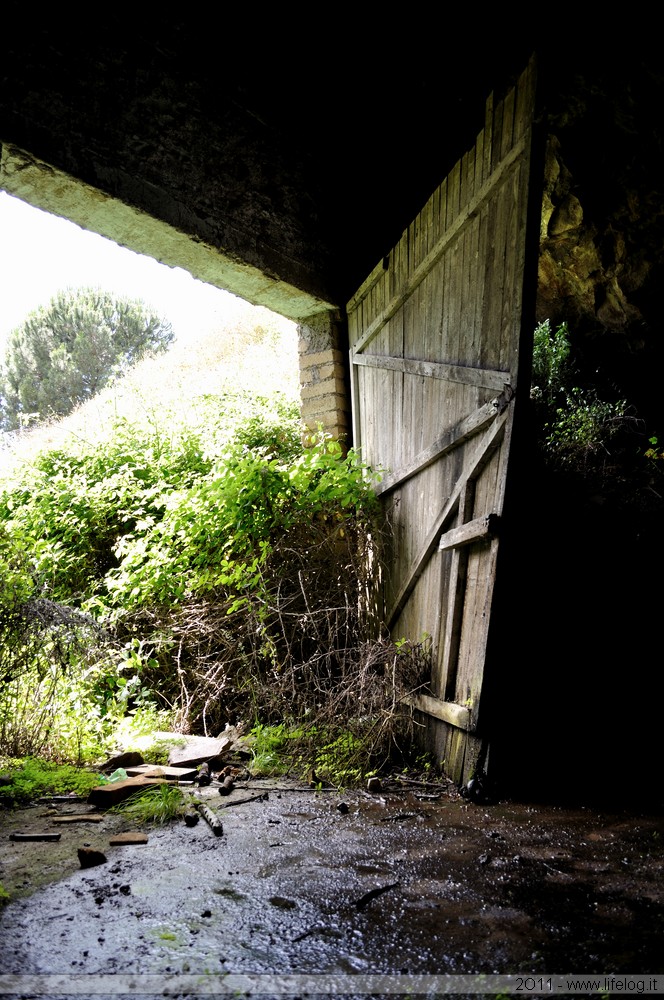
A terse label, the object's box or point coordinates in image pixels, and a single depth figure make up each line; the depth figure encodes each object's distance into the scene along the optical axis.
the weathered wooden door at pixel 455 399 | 3.39
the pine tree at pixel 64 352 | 17.80
